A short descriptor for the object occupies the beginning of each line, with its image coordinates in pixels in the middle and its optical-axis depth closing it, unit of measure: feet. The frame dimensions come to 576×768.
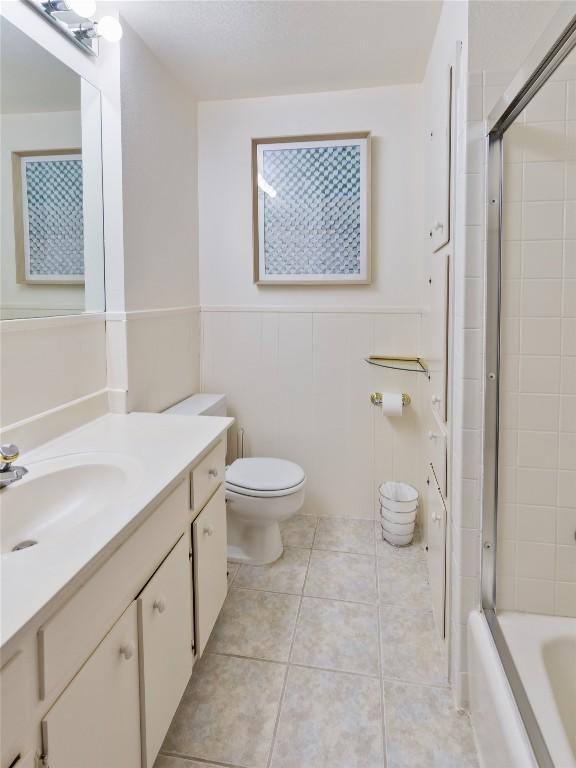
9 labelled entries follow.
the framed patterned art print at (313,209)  8.14
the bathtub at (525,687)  3.28
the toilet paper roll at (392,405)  8.19
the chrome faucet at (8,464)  3.67
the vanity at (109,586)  2.36
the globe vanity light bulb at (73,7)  4.65
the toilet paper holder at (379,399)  8.39
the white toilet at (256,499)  6.92
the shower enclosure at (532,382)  4.32
